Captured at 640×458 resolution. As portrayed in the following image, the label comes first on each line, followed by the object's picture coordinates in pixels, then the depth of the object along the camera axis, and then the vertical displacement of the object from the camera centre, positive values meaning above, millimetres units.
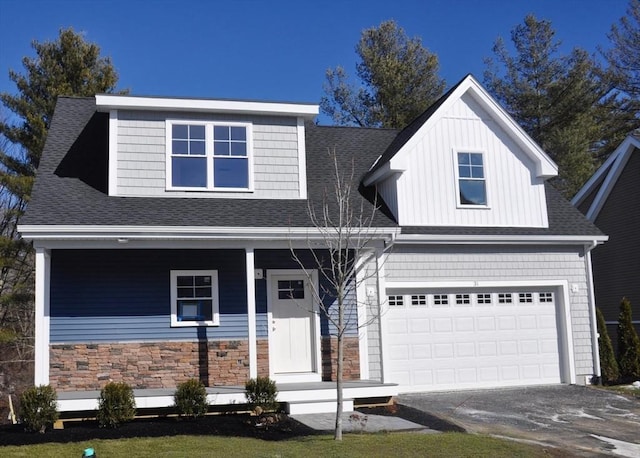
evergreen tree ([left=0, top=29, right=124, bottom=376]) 23812 +7938
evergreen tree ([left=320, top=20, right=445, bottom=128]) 30797 +10878
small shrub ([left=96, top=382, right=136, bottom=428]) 10578 -1097
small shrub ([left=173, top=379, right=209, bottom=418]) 11164 -1089
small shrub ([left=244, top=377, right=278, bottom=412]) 11561 -1079
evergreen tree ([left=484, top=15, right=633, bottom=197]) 30844 +10089
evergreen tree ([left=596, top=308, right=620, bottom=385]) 16016 -967
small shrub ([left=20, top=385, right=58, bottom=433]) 10219 -1056
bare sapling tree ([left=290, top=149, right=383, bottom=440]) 13383 +1543
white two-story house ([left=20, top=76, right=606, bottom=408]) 12914 +1539
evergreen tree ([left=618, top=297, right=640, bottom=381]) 16234 -728
